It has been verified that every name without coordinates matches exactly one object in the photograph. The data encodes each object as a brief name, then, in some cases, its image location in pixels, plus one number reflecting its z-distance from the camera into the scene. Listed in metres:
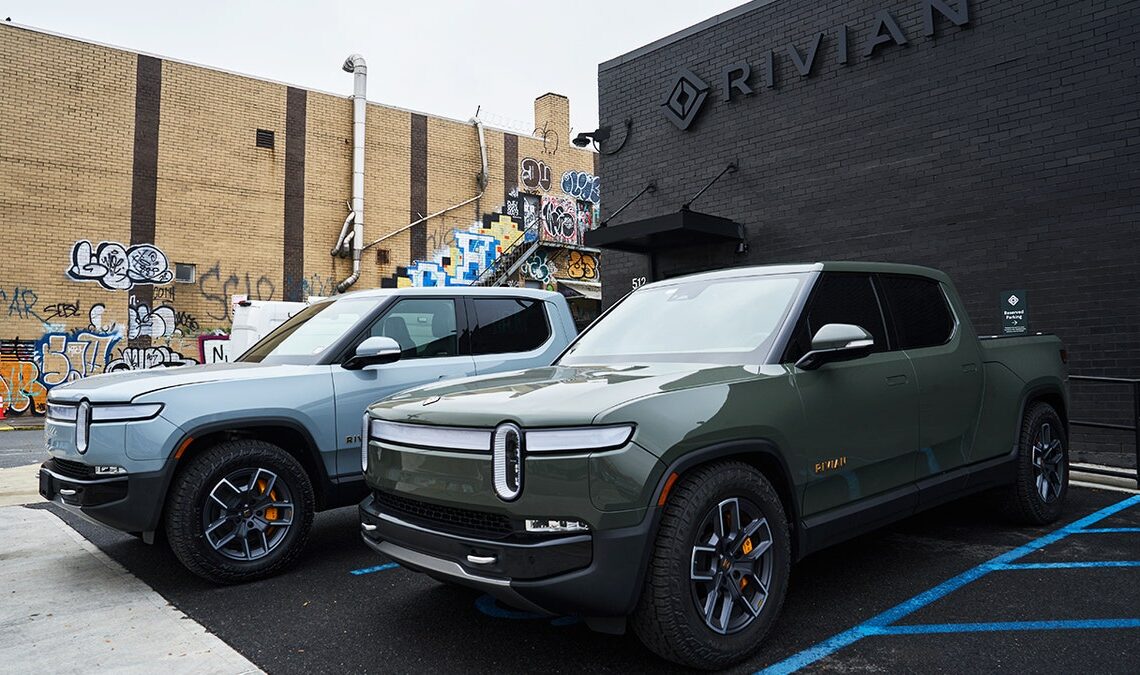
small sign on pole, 8.88
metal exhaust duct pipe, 22.81
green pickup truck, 2.77
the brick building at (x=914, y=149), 8.42
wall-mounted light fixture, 13.52
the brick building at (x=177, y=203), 18.23
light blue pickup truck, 4.23
